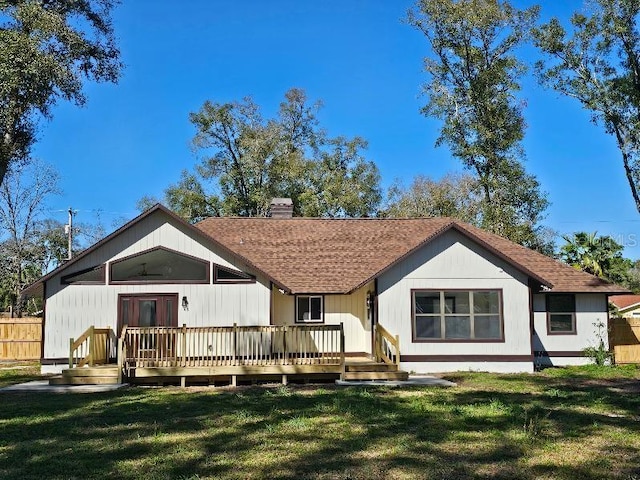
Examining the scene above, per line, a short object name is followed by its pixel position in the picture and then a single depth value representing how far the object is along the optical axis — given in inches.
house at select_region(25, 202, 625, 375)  707.4
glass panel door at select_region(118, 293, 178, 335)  708.7
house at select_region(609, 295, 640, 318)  1907.0
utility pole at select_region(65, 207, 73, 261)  1450.3
